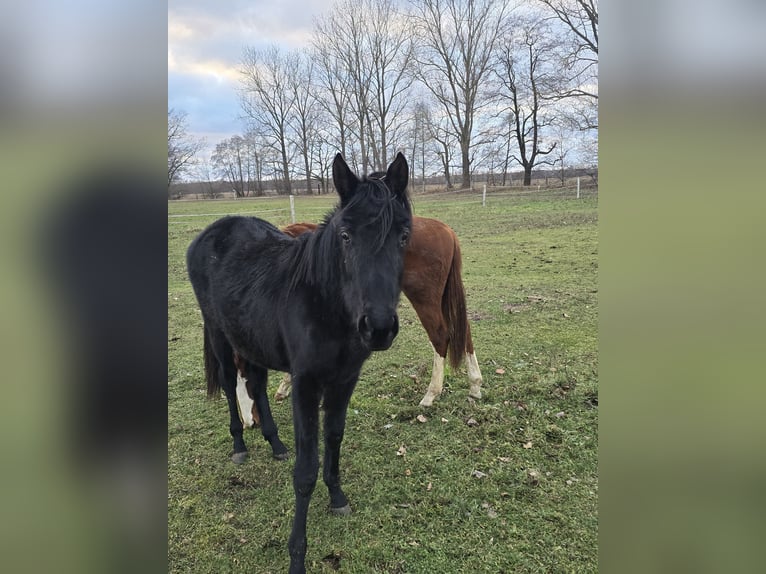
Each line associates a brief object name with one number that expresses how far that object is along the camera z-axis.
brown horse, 4.22
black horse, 2.00
